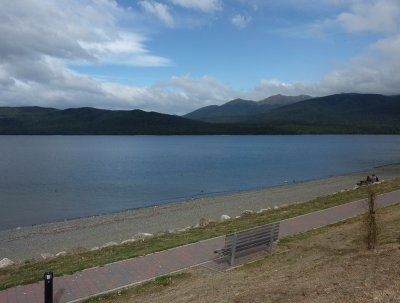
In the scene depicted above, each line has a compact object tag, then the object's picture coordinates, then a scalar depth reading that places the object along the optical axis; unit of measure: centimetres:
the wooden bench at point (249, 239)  1170
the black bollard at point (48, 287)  884
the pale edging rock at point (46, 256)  1624
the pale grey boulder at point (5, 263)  1557
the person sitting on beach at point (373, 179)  3722
